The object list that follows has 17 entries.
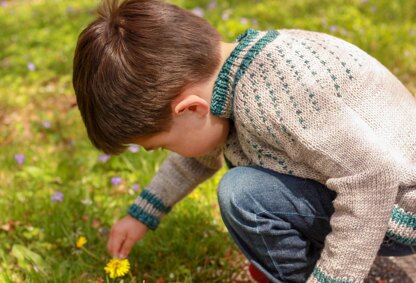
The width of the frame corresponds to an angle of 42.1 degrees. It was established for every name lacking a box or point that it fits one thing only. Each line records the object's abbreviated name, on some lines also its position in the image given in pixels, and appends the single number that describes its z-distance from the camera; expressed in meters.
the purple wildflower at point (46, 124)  3.15
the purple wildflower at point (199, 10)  4.54
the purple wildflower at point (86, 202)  2.35
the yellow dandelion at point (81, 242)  1.96
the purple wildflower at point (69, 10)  5.49
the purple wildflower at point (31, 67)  3.95
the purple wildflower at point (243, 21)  4.07
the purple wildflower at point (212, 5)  4.83
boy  1.44
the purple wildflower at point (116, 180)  2.50
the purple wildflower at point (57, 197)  2.35
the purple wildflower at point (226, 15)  4.32
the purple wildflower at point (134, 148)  2.70
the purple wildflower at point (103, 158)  2.66
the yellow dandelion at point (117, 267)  1.72
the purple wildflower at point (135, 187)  2.46
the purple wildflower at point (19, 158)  2.73
